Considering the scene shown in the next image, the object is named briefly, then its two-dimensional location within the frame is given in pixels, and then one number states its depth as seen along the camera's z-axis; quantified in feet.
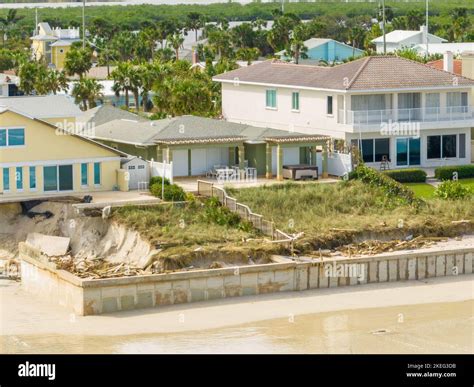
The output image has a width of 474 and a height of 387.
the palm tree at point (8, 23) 497.42
